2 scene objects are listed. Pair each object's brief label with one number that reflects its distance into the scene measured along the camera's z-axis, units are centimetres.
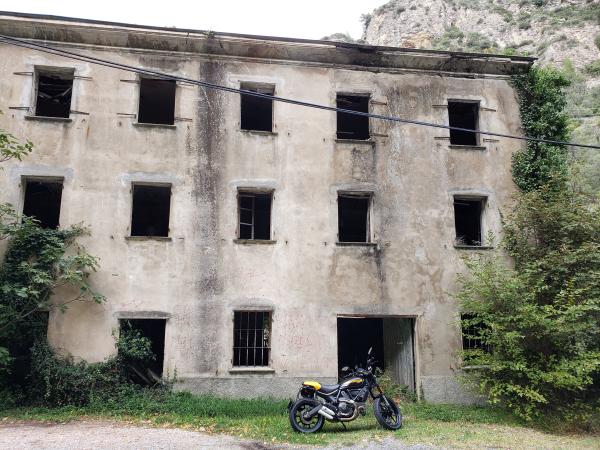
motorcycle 842
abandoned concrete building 1165
